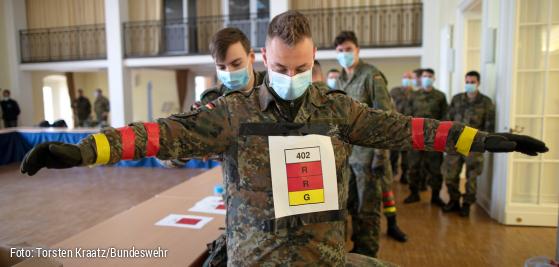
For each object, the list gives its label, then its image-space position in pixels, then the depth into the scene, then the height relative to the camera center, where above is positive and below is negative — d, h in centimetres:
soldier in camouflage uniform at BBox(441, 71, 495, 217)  403 -53
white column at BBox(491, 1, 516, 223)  367 -15
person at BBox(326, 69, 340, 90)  450 +0
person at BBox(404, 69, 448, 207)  472 -44
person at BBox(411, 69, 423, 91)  524 -3
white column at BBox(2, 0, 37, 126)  1181 +69
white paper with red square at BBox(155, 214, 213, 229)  215 -76
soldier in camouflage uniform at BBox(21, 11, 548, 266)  117 -18
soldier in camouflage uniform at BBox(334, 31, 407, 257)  278 -58
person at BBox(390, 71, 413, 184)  552 -35
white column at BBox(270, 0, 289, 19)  899 +158
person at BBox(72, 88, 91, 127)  1198 -82
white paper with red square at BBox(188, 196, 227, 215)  238 -77
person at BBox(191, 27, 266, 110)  183 +8
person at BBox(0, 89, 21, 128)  1098 -77
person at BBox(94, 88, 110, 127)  1149 -76
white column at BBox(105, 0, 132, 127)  1044 +40
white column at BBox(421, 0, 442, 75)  812 +89
